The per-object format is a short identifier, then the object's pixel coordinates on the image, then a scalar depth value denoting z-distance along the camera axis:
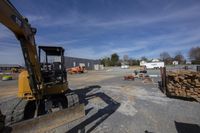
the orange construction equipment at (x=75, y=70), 20.81
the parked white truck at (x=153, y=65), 33.40
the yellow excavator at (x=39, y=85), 2.04
